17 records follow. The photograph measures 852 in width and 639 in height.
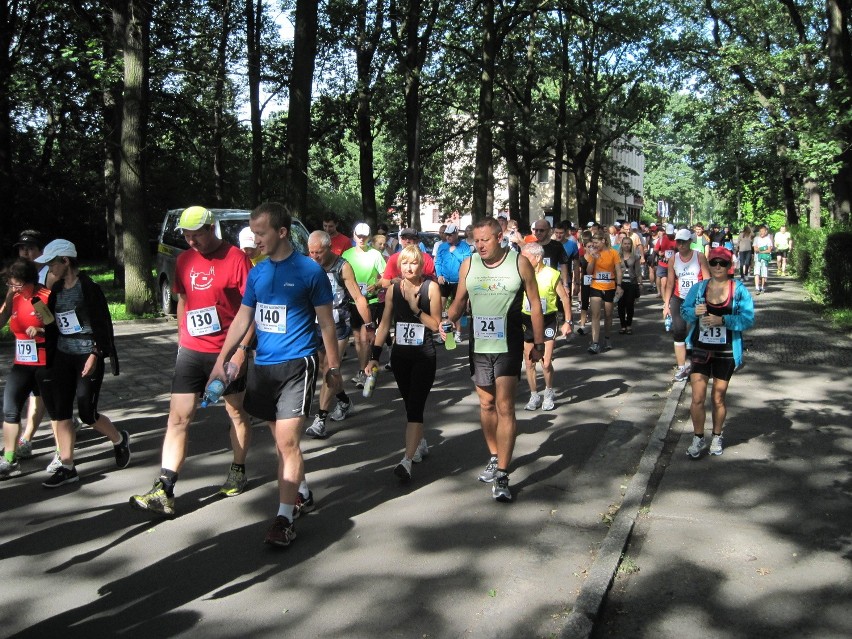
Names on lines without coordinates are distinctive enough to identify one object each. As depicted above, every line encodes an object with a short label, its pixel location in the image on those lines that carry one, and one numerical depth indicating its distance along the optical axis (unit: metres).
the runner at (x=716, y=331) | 7.25
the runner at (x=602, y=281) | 13.51
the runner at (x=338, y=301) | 8.38
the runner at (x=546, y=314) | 9.27
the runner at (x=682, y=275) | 11.02
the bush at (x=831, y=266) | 17.91
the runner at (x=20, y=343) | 6.67
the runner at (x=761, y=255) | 23.16
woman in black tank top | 6.74
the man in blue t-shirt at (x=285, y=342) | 5.29
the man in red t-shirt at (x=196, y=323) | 5.78
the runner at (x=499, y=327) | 6.24
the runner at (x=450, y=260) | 14.82
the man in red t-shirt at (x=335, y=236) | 12.31
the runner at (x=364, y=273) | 10.20
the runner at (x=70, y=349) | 6.60
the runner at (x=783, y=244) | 30.16
